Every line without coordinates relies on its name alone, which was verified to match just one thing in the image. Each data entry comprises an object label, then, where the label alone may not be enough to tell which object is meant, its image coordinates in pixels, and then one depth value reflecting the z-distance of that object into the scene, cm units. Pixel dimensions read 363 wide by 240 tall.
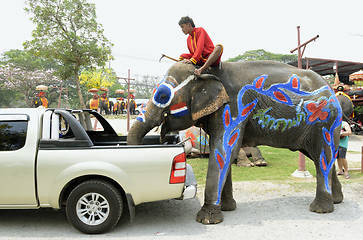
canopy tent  2403
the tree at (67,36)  1647
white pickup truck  378
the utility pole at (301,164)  736
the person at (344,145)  733
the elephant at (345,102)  1409
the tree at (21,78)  3738
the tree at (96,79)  3058
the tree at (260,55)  5372
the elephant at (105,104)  2868
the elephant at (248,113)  452
